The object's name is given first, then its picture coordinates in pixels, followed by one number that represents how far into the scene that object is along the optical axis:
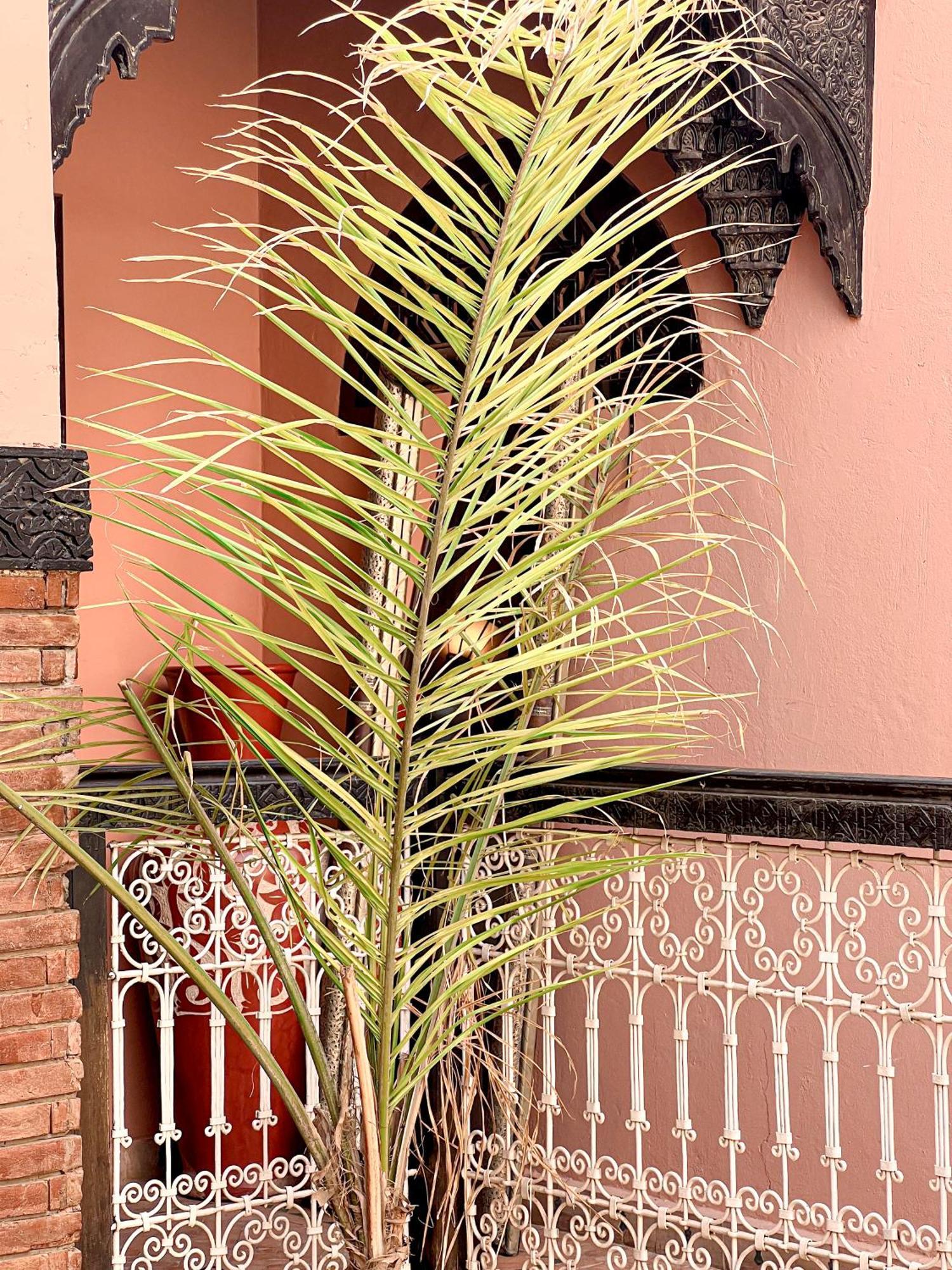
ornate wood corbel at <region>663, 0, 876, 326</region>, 3.69
